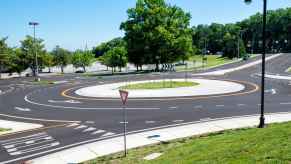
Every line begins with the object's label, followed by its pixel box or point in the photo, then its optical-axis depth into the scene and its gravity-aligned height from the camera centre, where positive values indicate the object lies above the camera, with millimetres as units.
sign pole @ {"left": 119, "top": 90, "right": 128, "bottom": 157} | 14984 -1348
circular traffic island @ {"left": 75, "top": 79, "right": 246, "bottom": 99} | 36312 -3031
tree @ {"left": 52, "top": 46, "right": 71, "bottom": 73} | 115169 +2094
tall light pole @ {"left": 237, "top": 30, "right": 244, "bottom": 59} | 117150 +4267
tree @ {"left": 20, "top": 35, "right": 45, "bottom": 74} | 87500 +2929
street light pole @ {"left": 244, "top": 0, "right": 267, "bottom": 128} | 18108 +204
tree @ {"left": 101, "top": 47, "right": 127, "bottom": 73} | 95500 +1316
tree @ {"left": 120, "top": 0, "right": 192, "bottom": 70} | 78250 +6229
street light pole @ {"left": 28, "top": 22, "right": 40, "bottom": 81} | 66675 +7108
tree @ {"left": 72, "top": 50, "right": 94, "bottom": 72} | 113188 +1061
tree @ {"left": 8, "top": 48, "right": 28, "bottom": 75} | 85000 +498
